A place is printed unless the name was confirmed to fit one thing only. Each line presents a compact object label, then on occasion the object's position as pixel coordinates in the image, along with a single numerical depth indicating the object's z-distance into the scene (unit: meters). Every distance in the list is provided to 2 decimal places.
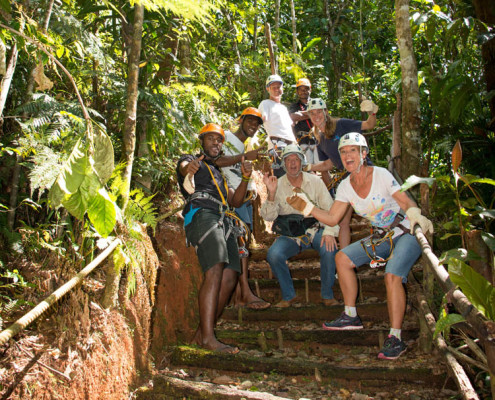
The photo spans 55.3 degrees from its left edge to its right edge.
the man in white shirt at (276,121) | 6.74
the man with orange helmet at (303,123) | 7.29
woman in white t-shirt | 4.34
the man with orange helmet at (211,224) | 4.58
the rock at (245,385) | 4.13
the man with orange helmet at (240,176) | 5.52
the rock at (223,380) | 4.25
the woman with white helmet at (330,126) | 5.77
